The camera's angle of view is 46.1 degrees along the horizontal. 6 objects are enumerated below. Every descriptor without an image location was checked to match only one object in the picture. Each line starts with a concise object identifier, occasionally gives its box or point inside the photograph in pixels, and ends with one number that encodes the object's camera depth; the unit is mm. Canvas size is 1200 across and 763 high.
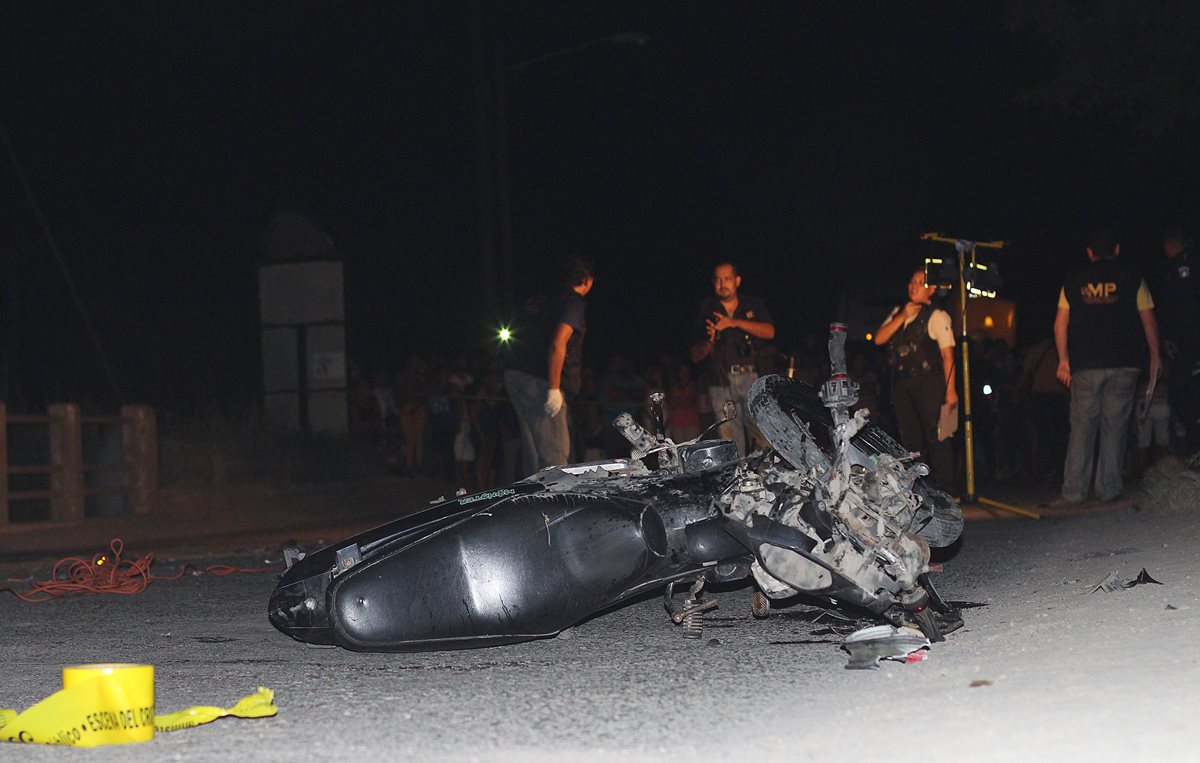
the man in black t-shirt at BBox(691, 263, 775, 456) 10656
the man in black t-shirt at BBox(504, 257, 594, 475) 9703
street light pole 18312
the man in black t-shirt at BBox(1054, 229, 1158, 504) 10562
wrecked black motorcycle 5574
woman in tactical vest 10906
